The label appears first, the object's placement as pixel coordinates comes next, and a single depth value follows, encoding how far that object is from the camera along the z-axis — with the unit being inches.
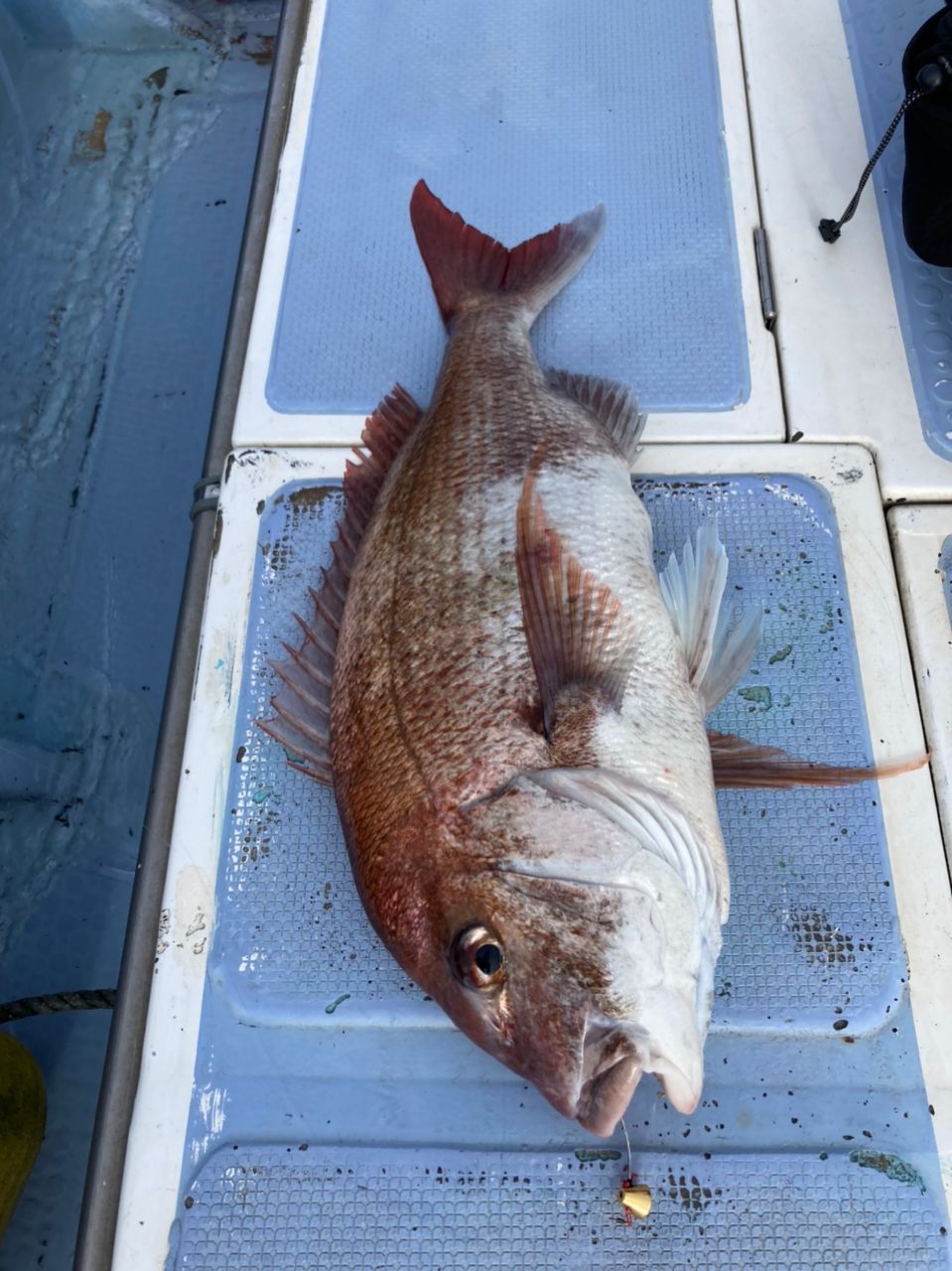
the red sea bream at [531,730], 40.9
